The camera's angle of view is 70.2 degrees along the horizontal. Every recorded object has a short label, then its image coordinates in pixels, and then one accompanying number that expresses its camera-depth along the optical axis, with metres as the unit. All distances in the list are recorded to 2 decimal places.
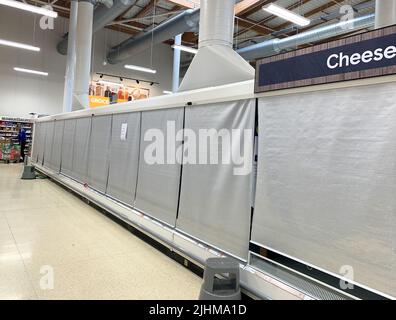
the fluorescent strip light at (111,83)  14.39
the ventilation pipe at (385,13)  4.37
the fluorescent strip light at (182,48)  9.38
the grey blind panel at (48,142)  8.53
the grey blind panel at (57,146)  7.65
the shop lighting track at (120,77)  14.32
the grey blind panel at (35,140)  10.24
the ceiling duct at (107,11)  8.38
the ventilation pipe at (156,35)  8.61
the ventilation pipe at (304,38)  7.56
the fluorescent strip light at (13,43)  8.90
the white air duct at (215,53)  2.97
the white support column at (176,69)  12.08
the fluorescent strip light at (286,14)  5.93
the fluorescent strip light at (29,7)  6.54
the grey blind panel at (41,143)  9.47
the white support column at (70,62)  8.64
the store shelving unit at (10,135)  11.99
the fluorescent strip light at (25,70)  11.48
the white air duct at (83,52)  7.73
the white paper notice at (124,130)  4.38
